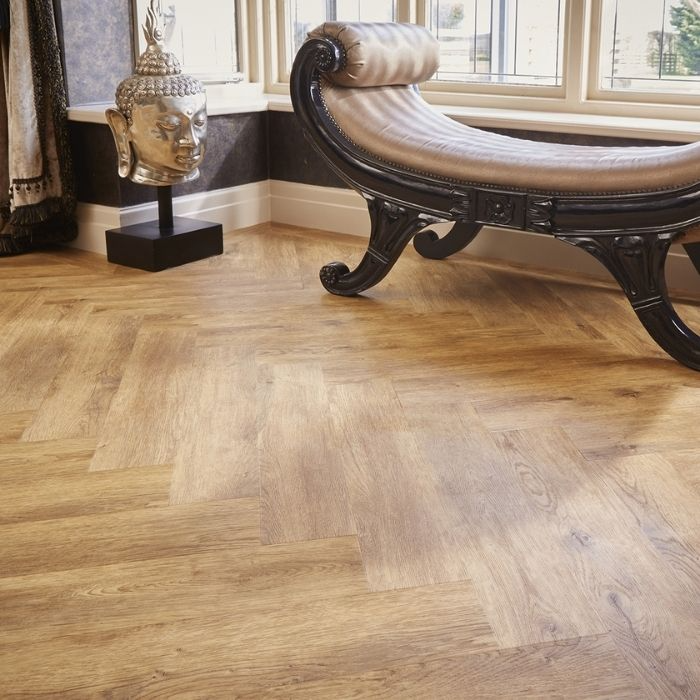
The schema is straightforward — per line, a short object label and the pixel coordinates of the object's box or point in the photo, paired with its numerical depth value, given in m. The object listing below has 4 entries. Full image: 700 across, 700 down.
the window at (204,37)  3.77
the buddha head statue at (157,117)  2.99
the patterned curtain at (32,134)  3.14
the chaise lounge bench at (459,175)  2.28
